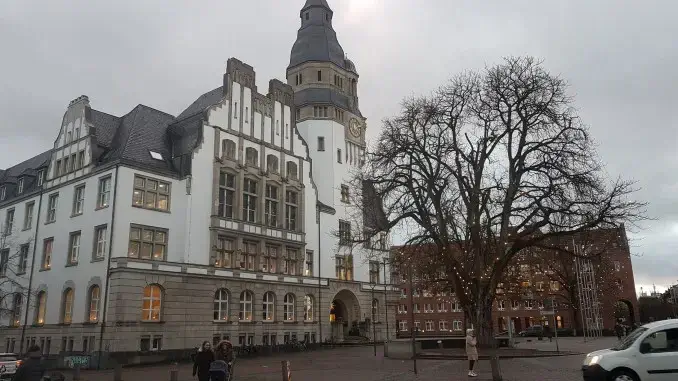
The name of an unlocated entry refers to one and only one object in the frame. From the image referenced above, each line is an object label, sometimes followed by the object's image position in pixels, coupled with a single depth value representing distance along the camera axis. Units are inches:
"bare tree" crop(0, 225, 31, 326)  1701.5
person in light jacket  805.3
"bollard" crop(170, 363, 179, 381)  804.6
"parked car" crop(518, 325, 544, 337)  2843.5
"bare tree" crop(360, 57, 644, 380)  1205.7
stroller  534.3
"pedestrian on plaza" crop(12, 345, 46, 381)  418.6
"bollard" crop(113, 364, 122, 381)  877.2
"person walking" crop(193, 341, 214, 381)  622.8
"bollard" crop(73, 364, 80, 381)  932.6
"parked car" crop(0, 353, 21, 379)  872.5
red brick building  1519.4
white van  534.9
